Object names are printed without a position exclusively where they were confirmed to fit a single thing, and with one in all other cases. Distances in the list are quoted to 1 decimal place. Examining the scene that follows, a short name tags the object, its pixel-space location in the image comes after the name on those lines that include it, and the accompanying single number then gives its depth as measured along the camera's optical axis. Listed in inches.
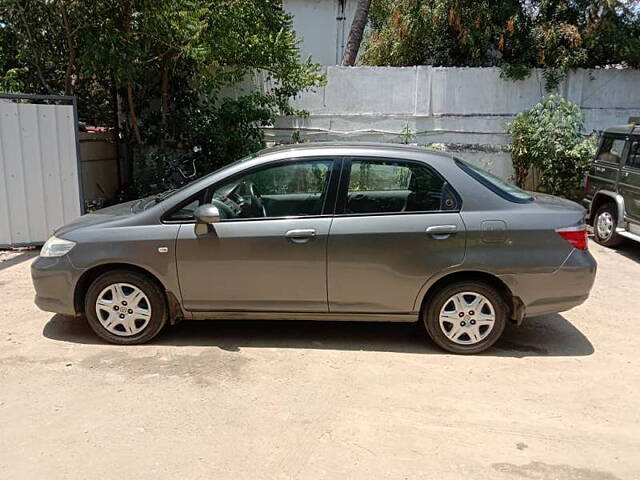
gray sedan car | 172.1
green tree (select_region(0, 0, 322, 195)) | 316.2
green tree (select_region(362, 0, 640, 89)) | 409.4
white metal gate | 279.4
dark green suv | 306.5
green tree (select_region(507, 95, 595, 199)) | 378.6
